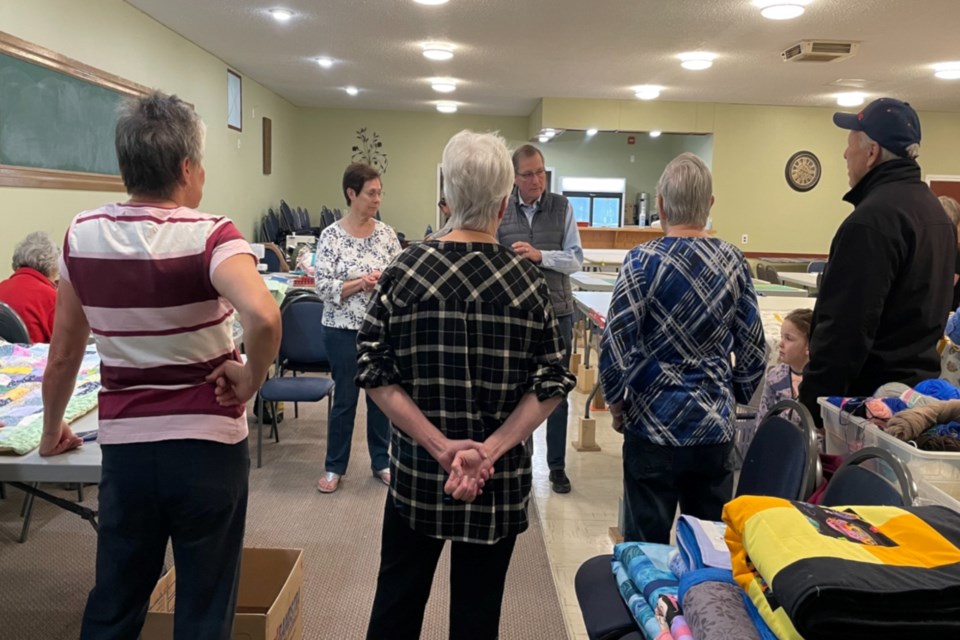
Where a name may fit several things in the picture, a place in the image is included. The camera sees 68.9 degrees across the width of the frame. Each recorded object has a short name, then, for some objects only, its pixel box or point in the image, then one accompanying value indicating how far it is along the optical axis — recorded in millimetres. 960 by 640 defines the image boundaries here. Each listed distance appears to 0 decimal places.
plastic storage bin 1362
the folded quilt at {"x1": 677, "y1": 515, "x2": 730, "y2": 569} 1264
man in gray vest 2930
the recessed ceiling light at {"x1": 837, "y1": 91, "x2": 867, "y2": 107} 7652
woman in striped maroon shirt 1292
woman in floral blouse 3037
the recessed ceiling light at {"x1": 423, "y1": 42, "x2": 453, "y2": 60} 5738
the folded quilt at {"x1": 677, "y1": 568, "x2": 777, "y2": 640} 983
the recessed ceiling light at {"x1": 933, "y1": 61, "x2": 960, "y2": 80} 5973
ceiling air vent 5230
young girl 2617
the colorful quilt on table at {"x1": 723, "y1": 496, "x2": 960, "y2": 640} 819
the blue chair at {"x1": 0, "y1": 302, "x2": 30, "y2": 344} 2672
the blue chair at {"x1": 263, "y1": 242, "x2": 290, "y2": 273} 6766
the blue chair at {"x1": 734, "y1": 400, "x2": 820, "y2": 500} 1479
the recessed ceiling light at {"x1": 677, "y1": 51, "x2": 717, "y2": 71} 5777
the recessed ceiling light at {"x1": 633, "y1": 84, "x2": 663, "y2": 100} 7574
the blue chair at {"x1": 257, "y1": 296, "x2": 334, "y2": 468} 3596
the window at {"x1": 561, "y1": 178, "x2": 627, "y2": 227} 9438
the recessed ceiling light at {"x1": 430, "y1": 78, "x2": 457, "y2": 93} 7559
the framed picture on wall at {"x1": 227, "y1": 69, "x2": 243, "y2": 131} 7062
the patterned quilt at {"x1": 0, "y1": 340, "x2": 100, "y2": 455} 1699
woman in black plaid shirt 1349
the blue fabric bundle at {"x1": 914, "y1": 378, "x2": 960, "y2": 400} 1631
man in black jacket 1834
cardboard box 1624
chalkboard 3590
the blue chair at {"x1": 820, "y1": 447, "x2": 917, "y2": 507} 1241
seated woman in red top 2902
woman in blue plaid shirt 1750
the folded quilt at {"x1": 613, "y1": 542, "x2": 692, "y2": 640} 1154
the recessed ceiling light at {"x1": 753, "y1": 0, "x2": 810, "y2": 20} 4227
